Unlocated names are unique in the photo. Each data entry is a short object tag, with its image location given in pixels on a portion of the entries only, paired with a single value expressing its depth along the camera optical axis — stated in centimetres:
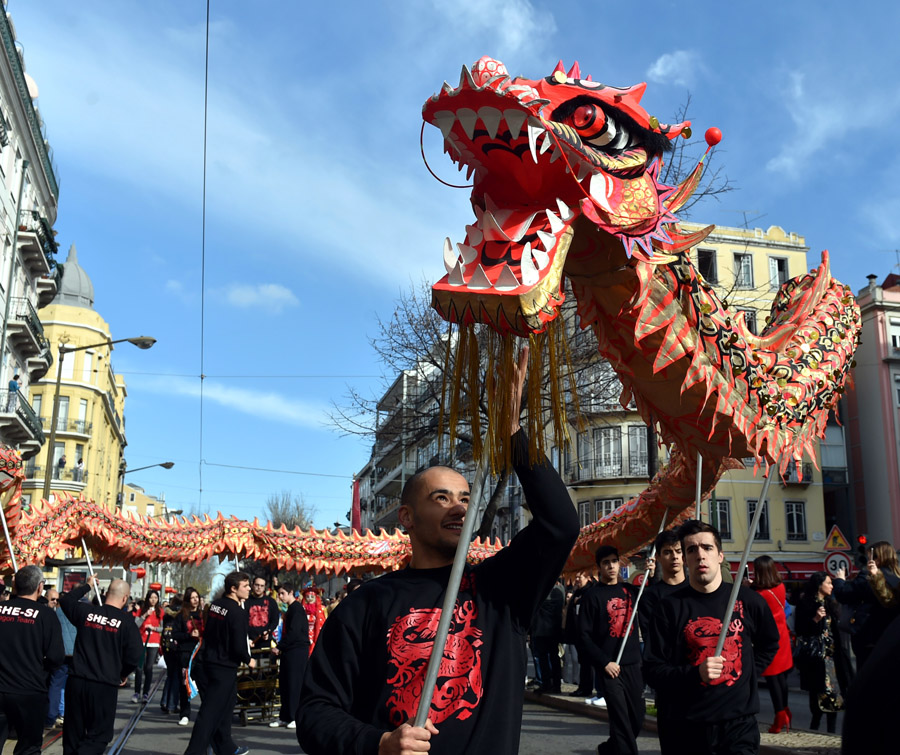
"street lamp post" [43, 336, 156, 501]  1977
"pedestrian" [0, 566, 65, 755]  659
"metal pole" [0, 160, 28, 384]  2911
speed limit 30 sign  1152
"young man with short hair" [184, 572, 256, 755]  796
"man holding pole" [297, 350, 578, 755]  250
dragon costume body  295
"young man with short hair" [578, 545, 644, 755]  632
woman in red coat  821
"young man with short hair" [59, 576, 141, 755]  704
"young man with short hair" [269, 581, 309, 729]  1019
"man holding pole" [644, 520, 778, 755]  414
